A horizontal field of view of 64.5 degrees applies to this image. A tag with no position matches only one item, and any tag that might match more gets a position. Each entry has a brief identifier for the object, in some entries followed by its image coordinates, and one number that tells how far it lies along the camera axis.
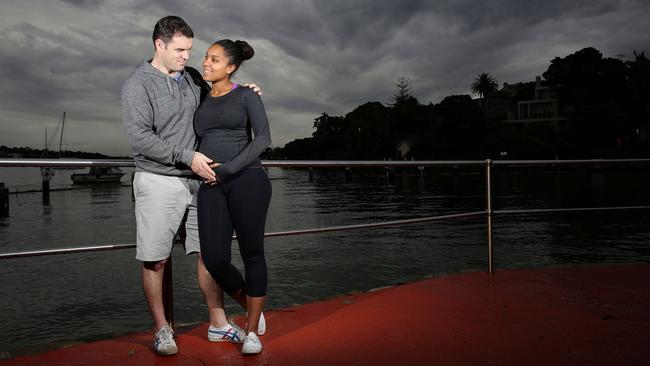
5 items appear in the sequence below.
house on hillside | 67.50
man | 2.33
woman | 2.40
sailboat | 78.31
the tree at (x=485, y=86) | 101.75
